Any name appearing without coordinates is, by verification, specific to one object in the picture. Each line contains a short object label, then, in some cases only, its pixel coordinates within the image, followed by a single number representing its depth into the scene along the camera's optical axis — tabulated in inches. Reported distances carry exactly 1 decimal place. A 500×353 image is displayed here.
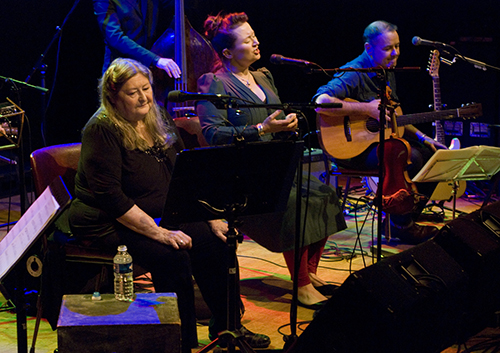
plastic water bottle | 188.7
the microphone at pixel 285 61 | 233.5
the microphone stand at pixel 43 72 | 396.4
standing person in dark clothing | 340.2
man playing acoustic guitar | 341.1
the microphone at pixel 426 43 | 344.8
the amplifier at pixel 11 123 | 285.6
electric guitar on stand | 391.5
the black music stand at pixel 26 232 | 162.2
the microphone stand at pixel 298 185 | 198.8
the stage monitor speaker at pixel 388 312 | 178.5
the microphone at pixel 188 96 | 191.6
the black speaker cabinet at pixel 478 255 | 207.9
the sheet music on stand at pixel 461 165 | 303.3
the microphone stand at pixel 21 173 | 266.4
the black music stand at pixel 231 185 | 183.0
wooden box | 166.7
